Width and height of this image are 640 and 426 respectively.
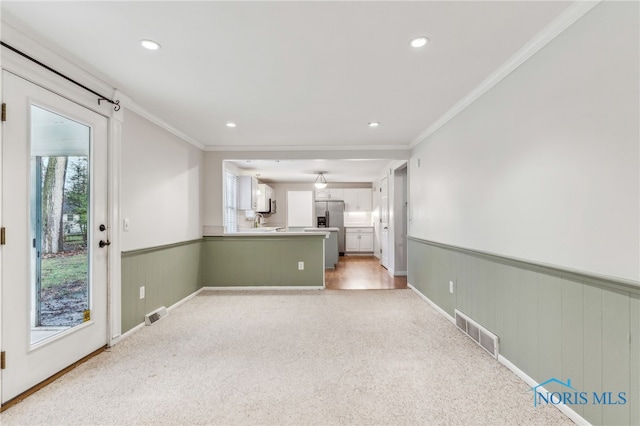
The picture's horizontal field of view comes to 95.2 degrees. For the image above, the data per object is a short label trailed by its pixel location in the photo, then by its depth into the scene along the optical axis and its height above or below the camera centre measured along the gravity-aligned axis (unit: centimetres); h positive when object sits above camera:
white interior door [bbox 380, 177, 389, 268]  651 -19
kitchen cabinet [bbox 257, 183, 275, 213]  741 +43
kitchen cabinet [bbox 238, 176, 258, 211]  650 +48
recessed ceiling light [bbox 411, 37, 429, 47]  189 +113
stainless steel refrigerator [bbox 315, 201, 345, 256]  894 -4
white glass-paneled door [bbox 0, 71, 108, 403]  184 -15
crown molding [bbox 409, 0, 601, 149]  158 +110
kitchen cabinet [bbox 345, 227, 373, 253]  903 -81
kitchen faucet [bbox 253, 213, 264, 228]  774 -16
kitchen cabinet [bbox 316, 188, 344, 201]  909 +62
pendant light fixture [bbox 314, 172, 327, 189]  740 +91
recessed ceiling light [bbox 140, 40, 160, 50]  192 +113
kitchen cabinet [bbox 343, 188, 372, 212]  909 +46
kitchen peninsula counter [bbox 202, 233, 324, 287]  478 -77
